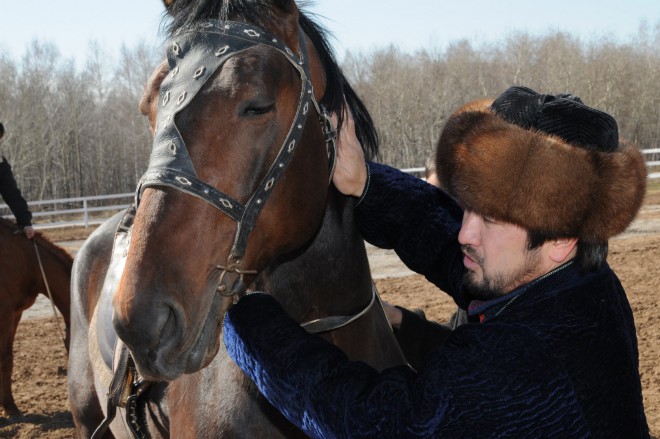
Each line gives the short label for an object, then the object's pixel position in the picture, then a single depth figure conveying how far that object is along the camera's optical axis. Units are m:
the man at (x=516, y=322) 1.29
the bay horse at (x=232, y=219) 1.42
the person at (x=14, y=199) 6.75
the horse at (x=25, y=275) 6.41
